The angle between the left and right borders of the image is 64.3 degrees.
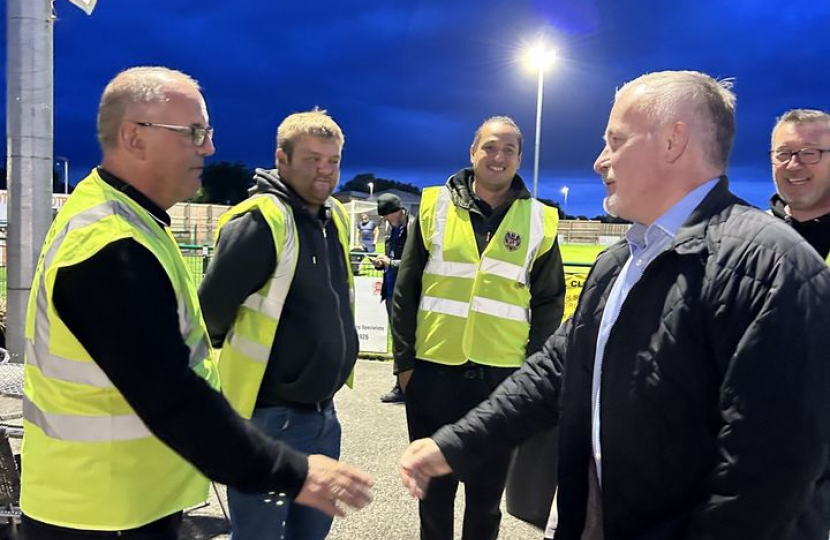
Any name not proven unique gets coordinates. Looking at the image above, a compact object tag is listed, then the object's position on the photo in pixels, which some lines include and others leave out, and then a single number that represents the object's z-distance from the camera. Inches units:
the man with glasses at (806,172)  128.7
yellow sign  317.7
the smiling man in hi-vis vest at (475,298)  135.9
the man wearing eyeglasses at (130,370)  63.2
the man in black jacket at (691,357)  54.0
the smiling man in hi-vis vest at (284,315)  106.7
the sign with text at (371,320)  370.3
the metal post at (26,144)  208.2
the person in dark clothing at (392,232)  328.2
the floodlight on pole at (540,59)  766.5
